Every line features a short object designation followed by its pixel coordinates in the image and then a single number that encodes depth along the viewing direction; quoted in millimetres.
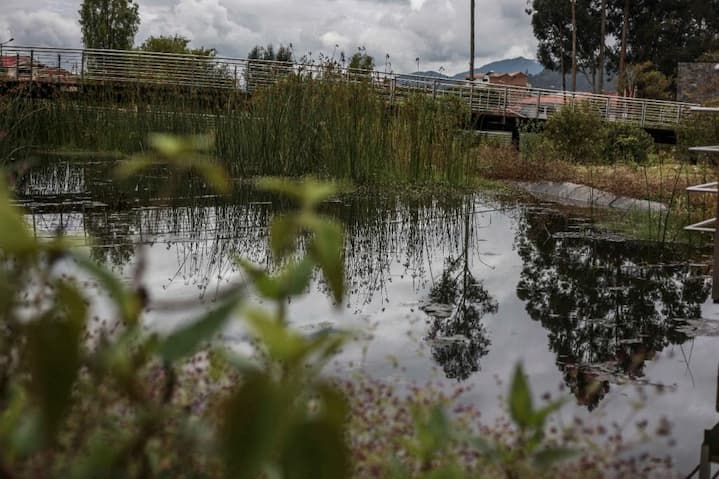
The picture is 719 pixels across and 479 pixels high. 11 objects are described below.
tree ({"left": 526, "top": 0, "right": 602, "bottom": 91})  31688
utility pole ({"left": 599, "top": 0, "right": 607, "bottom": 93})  28891
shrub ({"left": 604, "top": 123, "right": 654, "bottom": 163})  14219
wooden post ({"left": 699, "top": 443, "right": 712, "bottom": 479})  1906
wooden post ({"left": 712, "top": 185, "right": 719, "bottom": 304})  3008
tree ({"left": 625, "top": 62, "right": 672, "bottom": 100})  27562
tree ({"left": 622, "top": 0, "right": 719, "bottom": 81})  30984
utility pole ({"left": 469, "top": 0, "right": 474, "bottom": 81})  25625
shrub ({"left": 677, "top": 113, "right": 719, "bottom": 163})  12281
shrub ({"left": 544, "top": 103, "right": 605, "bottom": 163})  12781
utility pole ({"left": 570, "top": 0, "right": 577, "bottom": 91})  28853
